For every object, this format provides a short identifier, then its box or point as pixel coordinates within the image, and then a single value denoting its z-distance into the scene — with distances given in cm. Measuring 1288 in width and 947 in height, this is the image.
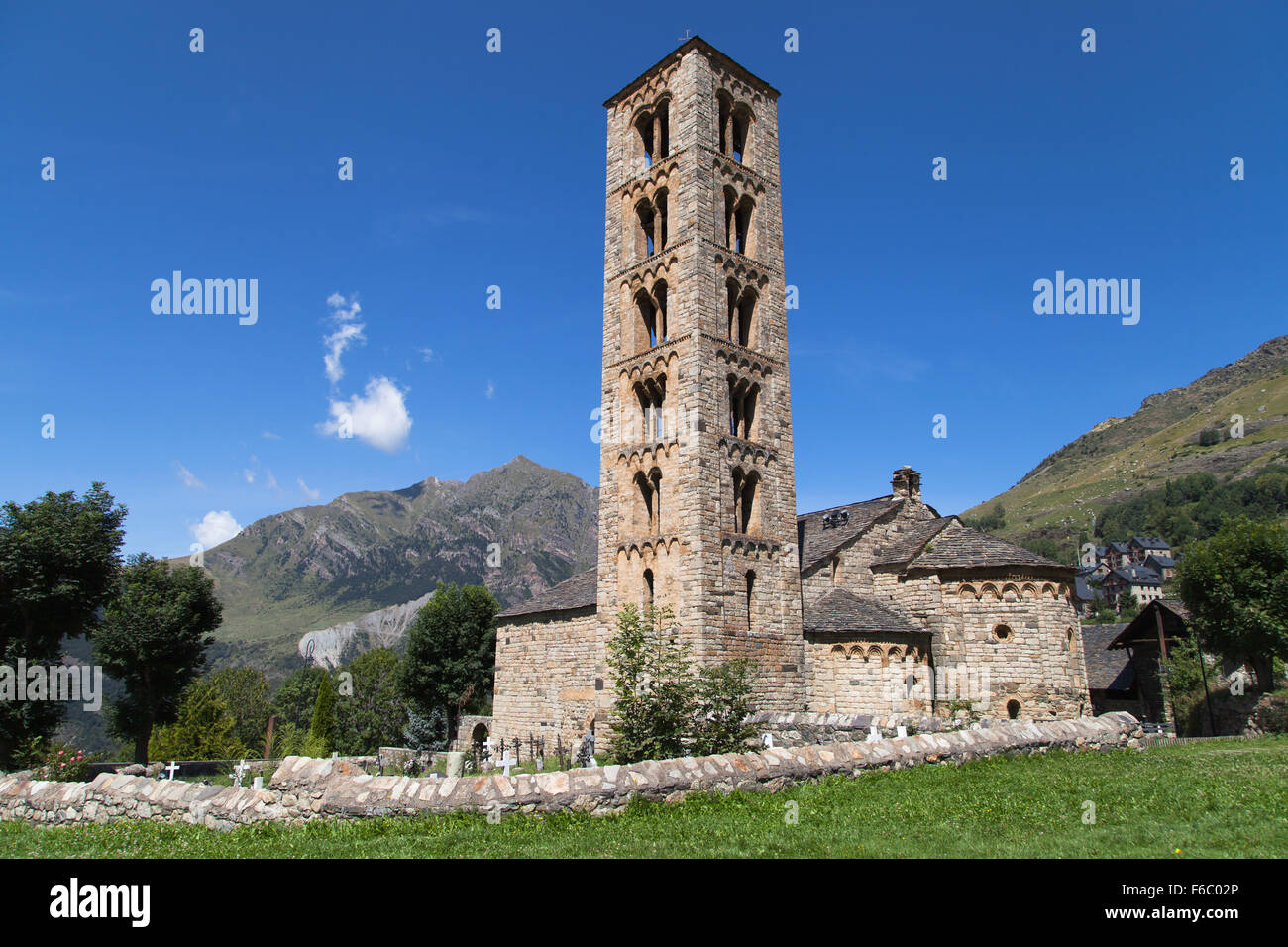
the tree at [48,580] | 3064
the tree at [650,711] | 1599
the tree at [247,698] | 6322
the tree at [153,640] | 3678
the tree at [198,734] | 3791
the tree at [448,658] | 4803
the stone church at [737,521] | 2525
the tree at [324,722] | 4594
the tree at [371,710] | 6072
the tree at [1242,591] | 3076
